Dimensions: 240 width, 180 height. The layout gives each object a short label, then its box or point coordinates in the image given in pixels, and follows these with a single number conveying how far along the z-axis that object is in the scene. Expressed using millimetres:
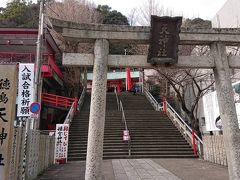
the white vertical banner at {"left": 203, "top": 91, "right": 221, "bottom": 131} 12008
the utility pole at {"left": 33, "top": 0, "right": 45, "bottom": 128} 10912
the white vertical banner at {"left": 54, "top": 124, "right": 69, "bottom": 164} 13125
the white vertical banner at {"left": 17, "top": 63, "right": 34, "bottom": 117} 10992
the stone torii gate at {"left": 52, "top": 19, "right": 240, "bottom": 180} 6469
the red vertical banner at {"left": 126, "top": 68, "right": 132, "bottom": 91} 32031
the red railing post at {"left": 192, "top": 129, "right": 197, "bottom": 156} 14904
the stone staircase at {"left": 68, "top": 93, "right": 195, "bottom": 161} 14820
